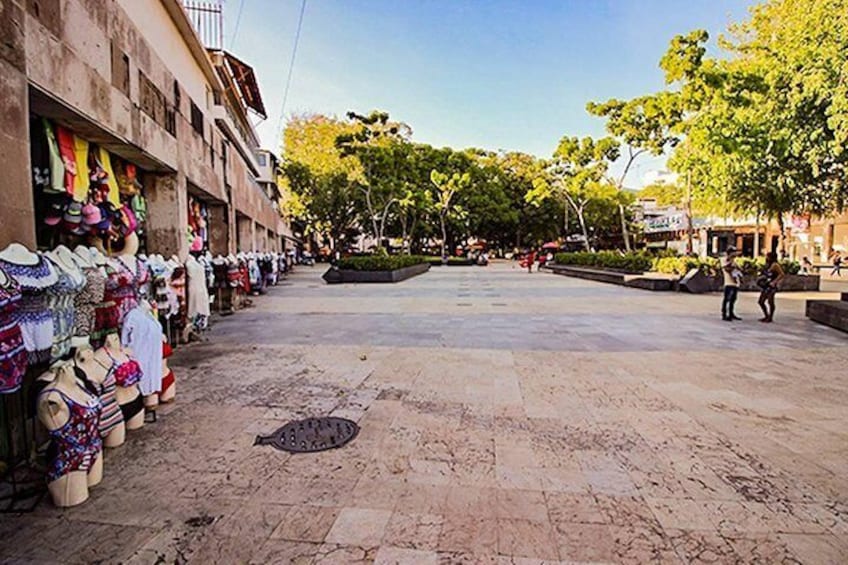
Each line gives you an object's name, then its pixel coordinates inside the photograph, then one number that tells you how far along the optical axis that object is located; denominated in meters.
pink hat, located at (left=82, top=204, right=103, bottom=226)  5.02
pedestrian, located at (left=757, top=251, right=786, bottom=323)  9.55
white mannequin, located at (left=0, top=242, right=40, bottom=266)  3.04
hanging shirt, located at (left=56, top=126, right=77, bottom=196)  4.73
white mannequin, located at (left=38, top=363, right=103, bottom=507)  2.81
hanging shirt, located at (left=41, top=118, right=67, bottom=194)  4.53
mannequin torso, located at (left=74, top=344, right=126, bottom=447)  3.26
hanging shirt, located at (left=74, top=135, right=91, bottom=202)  4.98
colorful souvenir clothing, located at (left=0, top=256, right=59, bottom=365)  3.02
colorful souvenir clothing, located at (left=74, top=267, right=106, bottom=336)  3.64
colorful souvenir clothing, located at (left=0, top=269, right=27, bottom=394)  2.80
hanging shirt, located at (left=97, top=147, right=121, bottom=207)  5.67
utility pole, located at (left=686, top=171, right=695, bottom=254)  18.11
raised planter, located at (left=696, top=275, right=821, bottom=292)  16.25
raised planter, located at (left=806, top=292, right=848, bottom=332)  8.68
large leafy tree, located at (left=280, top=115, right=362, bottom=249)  35.97
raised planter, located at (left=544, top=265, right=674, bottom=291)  16.30
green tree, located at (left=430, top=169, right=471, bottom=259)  36.84
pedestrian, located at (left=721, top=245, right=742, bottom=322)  9.66
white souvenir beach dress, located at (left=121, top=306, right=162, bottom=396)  4.12
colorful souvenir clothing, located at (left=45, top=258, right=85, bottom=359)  3.32
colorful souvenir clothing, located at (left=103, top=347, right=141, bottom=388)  3.60
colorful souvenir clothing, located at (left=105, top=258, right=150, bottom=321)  4.04
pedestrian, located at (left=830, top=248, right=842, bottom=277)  25.36
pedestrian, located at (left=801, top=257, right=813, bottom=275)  23.86
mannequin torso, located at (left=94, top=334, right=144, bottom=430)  3.54
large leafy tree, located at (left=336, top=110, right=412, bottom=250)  27.70
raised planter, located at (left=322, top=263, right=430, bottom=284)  20.62
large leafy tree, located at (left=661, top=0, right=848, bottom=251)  14.48
